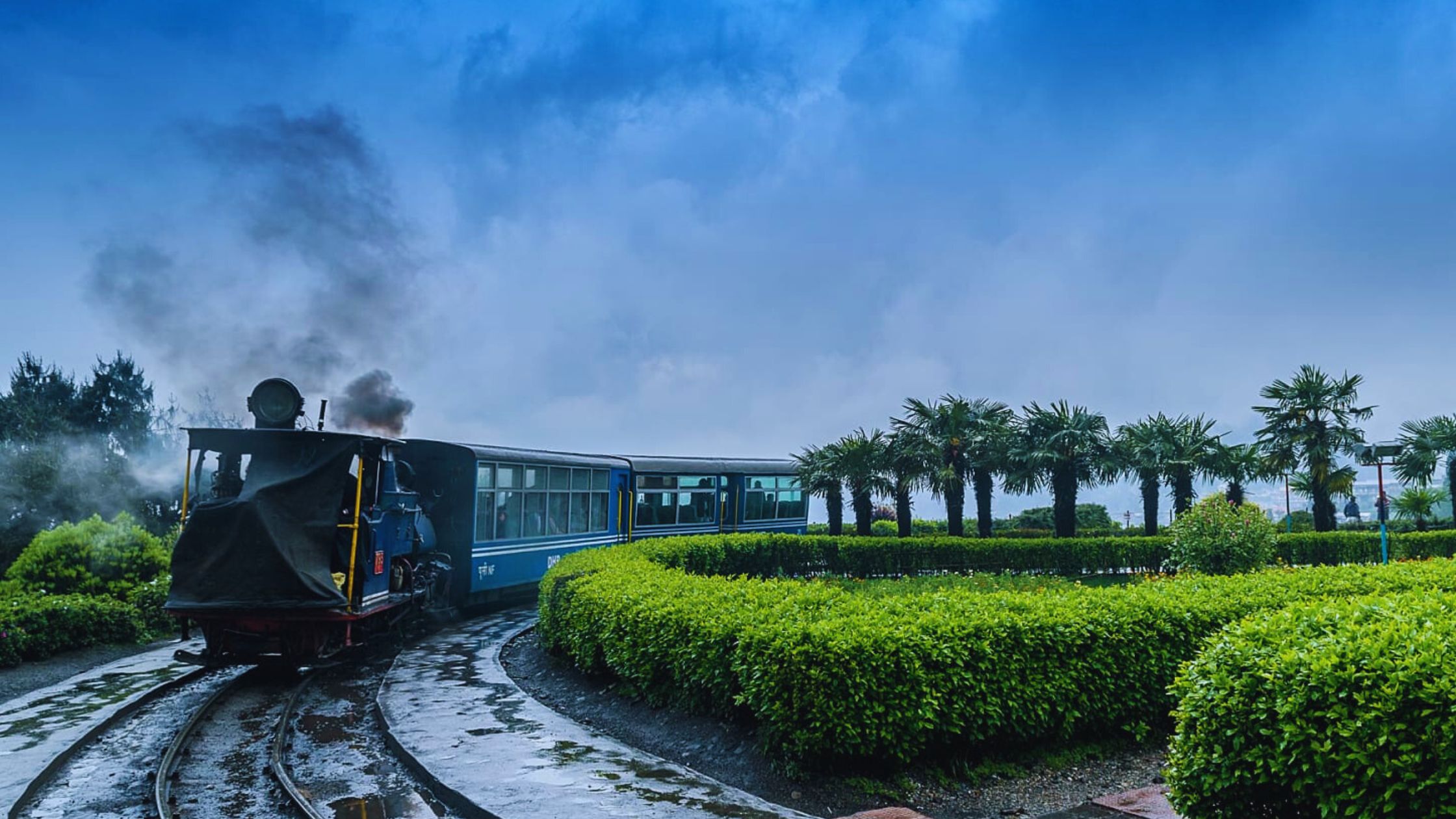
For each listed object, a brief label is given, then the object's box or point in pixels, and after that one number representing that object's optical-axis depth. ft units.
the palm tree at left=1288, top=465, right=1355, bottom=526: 95.66
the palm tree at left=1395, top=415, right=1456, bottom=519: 105.81
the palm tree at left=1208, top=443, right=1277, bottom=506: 102.89
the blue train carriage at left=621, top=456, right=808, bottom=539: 82.07
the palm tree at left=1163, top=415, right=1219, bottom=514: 101.04
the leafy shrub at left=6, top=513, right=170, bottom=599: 53.78
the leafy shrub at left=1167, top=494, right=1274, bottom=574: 61.41
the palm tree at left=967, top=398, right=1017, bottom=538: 95.91
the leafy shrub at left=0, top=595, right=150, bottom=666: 43.47
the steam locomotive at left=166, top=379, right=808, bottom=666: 36.11
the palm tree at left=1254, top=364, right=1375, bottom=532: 96.07
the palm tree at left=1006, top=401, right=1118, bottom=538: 96.02
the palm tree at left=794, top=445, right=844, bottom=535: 97.35
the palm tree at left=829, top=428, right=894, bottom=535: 96.27
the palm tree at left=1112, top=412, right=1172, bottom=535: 101.04
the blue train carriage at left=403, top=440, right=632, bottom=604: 55.93
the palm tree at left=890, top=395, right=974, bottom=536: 94.32
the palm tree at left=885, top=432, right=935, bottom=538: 94.38
